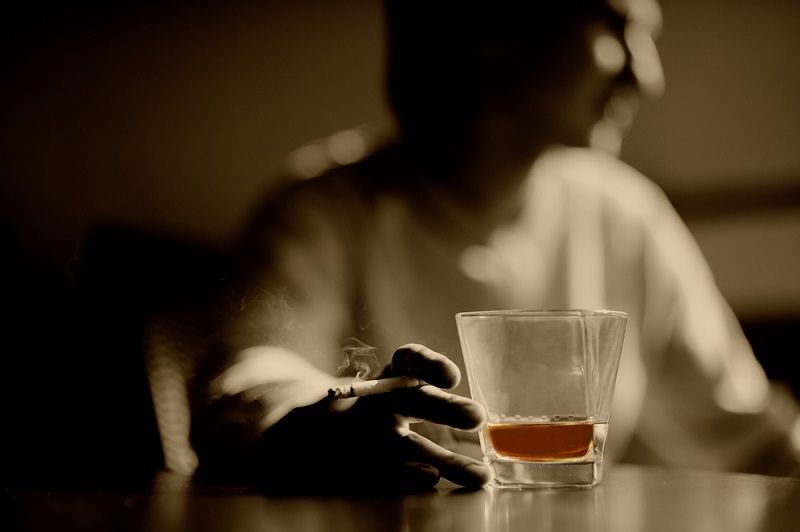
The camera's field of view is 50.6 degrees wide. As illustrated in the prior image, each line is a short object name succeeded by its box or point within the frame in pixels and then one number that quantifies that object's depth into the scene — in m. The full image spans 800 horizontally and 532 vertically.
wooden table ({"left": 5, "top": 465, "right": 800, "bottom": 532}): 0.50
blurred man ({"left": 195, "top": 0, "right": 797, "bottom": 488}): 1.22
